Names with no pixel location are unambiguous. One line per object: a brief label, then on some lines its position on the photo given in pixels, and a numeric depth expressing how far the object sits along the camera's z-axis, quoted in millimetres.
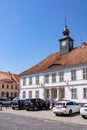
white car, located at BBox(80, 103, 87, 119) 10549
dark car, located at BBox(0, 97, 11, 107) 21244
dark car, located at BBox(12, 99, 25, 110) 16367
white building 18550
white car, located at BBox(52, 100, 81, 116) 11580
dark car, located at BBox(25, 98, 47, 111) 14996
